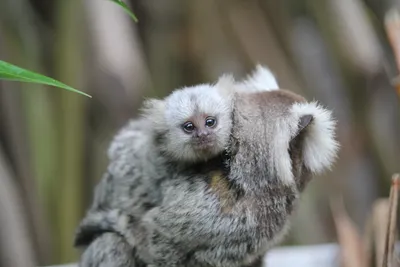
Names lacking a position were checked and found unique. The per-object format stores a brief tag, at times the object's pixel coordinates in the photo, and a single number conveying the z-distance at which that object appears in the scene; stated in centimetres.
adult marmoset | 142
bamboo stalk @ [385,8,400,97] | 141
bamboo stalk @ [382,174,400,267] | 141
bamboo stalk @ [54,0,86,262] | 164
